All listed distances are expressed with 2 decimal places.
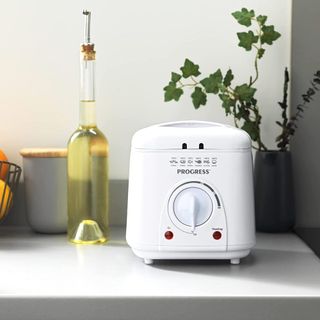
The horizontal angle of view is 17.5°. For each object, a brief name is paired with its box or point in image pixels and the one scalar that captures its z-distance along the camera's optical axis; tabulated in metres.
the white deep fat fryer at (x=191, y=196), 1.53
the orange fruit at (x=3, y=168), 1.76
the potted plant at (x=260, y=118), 1.75
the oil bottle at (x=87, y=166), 1.70
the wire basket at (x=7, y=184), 1.71
